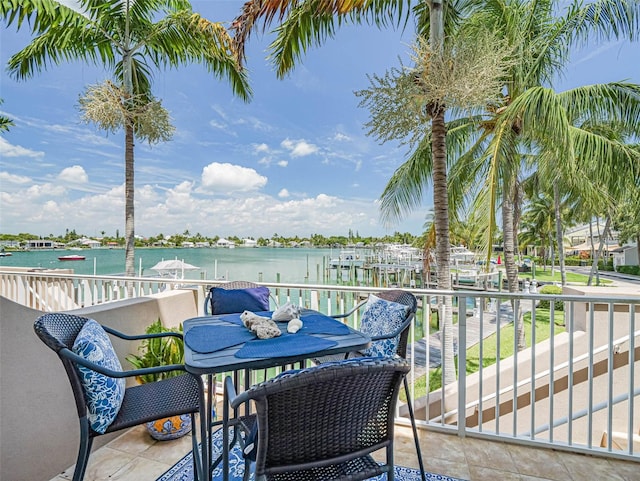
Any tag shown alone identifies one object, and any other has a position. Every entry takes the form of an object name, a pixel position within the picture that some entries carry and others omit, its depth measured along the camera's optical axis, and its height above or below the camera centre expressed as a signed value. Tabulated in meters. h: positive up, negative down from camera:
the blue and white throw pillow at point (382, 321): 2.22 -0.59
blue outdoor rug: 2.08 -1.52
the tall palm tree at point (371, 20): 3.98 +2.85
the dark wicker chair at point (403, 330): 2.04 -0.59
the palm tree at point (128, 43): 5.34 +3.47
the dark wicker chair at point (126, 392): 1.47 -0.88
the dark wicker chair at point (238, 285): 3.04 -0.44
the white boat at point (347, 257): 26.18 -1.56
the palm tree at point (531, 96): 4.11 +2.41
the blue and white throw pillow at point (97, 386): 1.54 -0.71
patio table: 1.50 -0.56
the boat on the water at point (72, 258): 29.77 -1.76
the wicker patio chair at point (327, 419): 1.08 -0.66
